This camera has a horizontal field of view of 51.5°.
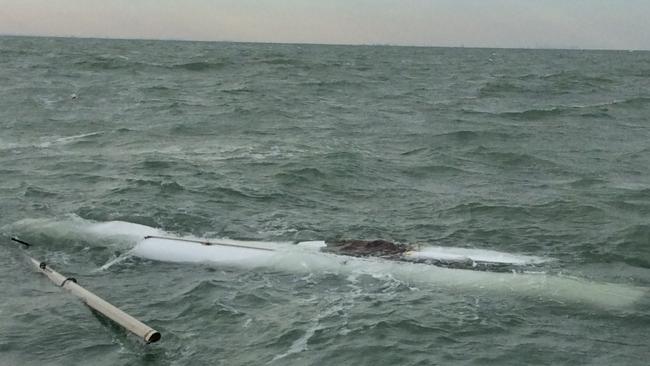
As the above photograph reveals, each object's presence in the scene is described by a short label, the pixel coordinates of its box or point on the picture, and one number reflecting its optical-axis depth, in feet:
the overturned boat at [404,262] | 39.32
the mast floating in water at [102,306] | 31.49
